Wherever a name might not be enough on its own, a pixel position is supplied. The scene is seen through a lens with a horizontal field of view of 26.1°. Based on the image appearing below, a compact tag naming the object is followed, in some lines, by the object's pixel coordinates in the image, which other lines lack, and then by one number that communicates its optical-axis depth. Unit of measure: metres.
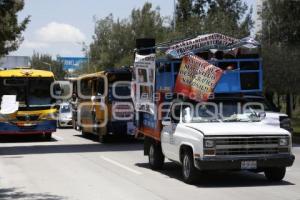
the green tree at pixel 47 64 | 109.75
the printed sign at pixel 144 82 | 15.88
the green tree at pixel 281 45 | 30.30
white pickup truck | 12.32
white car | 40.34
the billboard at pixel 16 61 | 46.44
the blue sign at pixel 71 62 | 95.67
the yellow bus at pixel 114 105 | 25.78
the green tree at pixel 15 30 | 31.75
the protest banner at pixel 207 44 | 15.38
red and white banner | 14.09
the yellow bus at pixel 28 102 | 27.88
